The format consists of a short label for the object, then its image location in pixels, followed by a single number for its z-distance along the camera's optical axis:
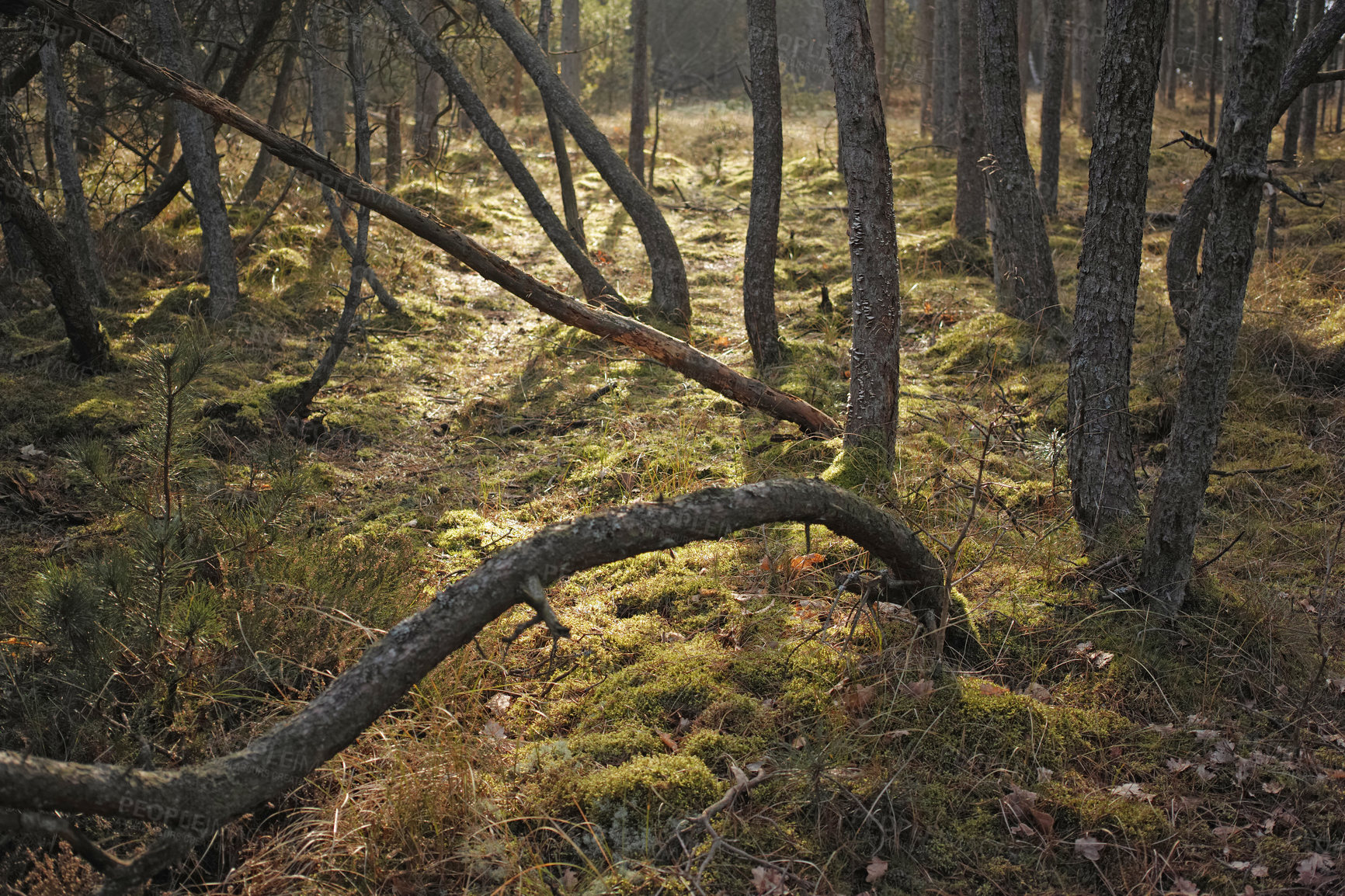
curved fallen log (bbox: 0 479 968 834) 2.09
